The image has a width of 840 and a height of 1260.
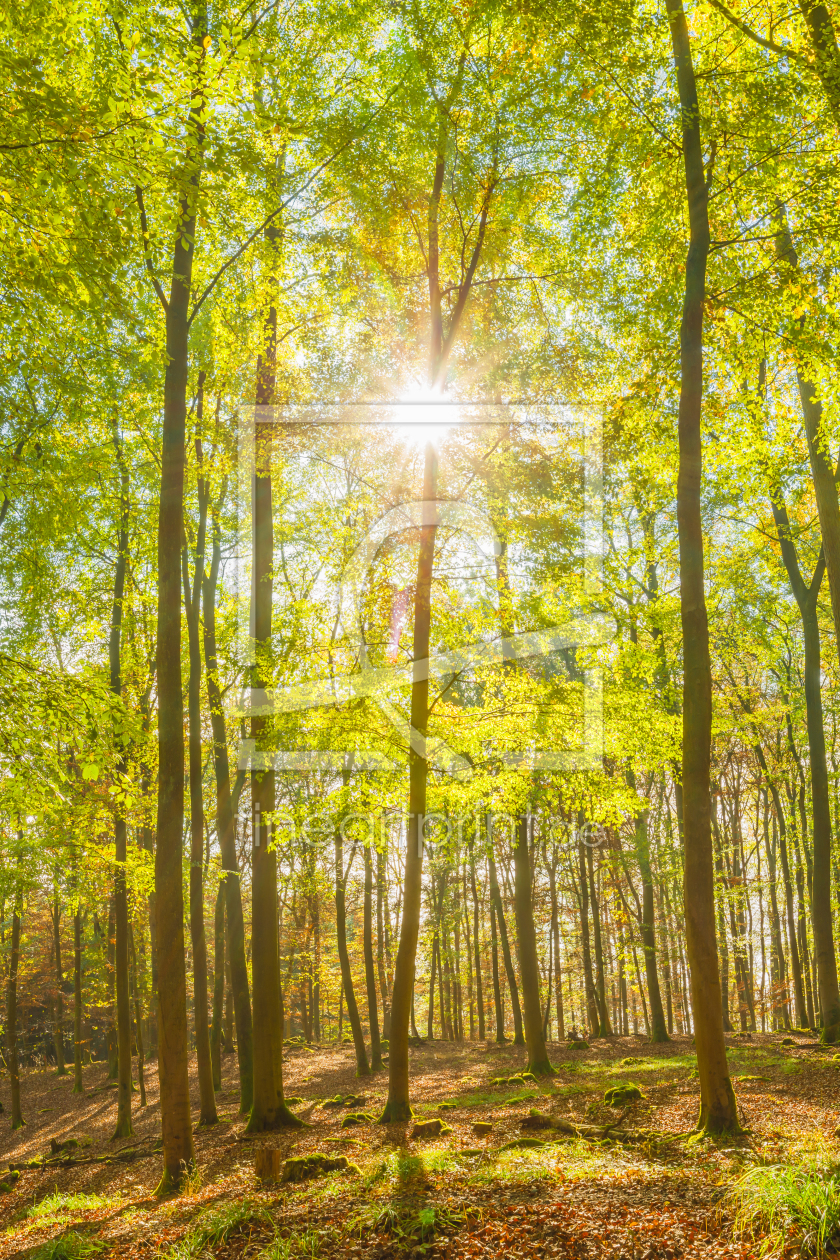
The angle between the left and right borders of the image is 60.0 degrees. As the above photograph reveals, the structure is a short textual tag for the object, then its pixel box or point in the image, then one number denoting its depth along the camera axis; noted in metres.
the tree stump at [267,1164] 7.00
